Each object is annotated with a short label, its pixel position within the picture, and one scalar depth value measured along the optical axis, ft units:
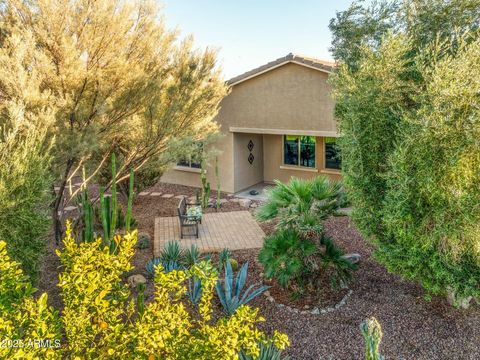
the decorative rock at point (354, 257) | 29.17
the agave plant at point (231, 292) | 22.36
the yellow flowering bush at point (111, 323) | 10.44
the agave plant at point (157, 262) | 27.25
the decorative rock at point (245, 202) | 50.60
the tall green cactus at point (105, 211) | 29.07
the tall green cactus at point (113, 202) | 28.30
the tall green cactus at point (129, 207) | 28.55
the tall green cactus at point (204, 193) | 49.75
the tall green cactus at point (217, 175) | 49.44
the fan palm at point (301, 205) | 22.86
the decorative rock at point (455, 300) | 20.11
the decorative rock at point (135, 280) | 26.86
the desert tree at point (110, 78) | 26.32
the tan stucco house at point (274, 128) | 45.03
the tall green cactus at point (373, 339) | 14.02
